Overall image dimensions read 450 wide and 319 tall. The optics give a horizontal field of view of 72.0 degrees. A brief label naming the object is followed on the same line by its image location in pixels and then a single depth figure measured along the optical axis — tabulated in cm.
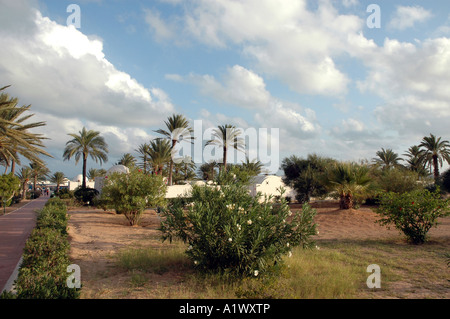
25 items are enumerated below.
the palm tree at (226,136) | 3156
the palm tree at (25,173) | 4631
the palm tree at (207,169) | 4389
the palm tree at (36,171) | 4617
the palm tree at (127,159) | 4581
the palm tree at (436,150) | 3372
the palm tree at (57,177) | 6100
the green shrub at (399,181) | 2202
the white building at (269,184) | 3225
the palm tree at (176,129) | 3197
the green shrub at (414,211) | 890
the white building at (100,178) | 2852
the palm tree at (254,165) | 3862
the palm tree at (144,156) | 3739
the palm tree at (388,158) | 4084
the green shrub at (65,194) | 3207
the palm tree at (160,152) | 3206
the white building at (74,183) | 5158
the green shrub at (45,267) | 359
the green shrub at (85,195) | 2708
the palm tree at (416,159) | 3542
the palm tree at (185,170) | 4178
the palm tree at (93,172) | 5678
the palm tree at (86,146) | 3150
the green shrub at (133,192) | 1314
